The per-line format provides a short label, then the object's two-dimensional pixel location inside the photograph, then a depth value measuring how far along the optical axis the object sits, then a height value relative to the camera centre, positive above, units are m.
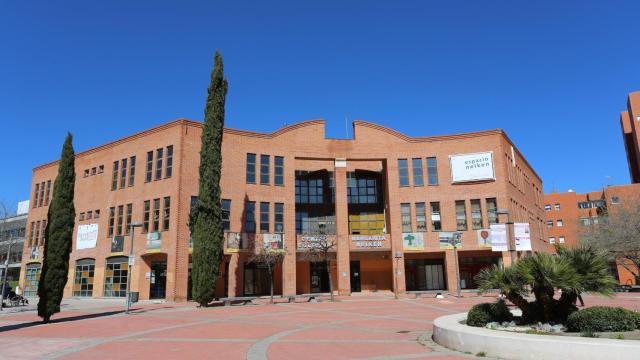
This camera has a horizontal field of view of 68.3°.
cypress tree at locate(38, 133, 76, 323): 20.69 +1.64
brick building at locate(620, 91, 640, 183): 73.56 +21.92
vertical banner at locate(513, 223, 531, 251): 40.03 +2.70
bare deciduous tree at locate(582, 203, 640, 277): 37.44 +2.55
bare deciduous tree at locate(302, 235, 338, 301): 35.75 +1.76
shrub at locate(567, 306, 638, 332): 10.77 -1.24
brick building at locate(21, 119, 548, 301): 35.53 +5.43
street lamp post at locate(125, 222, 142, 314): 26.41 +0.98
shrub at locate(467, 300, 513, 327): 12.95 -1.27
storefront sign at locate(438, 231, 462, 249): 39.06 +2.31
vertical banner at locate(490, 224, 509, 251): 37.91 +2.71
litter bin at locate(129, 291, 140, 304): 29.05 -1.37
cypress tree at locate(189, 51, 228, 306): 28.61 +4.09
